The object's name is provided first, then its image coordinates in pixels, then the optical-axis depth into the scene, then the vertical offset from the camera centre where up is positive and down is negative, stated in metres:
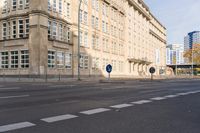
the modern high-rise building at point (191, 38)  184.39 +24.98
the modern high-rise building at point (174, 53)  158.12 +12.01
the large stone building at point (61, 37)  34.91 +5.72
